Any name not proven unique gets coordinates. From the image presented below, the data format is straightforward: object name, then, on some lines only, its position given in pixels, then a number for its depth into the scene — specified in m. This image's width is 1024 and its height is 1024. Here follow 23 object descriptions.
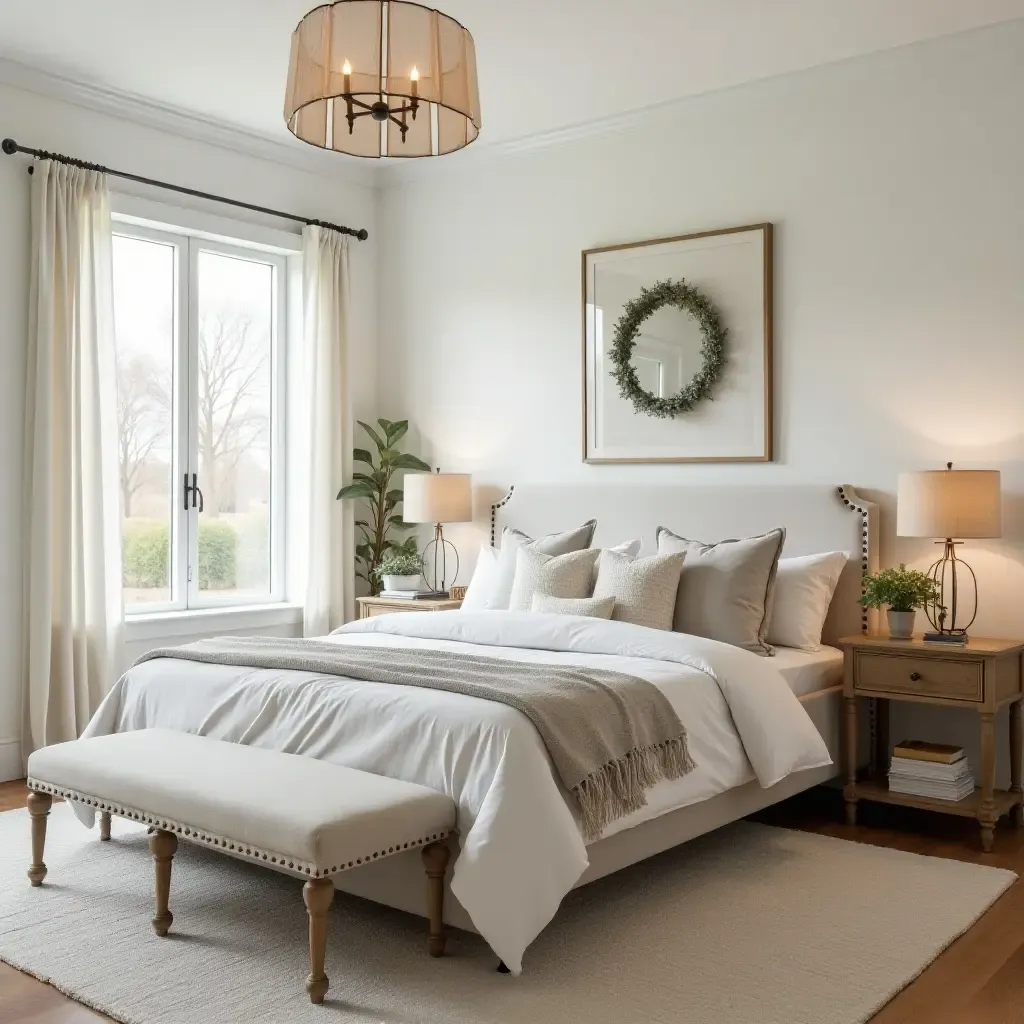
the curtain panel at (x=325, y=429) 6.05
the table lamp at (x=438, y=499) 5.72
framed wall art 5.00
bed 2.88
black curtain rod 4.78
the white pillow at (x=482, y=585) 5.10
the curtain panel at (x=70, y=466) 4.85
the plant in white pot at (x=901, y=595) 4.23
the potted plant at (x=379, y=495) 6.15
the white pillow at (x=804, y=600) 4.54
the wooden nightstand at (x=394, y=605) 5.52
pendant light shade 3.01
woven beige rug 2.69
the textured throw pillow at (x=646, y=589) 4.35
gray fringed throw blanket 3.08
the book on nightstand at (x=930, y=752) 4.10
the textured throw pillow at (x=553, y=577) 4.62
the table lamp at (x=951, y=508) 4.07
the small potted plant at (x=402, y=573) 5.89
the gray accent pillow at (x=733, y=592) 4.37
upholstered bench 2.70
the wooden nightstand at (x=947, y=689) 3.96
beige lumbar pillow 4.36
